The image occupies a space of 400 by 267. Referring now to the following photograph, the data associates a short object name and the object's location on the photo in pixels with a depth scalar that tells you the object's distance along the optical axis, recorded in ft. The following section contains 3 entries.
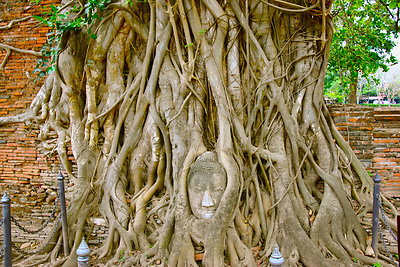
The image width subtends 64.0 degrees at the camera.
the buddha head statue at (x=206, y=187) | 9.95
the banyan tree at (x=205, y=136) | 10.24
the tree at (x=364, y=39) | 19.95
